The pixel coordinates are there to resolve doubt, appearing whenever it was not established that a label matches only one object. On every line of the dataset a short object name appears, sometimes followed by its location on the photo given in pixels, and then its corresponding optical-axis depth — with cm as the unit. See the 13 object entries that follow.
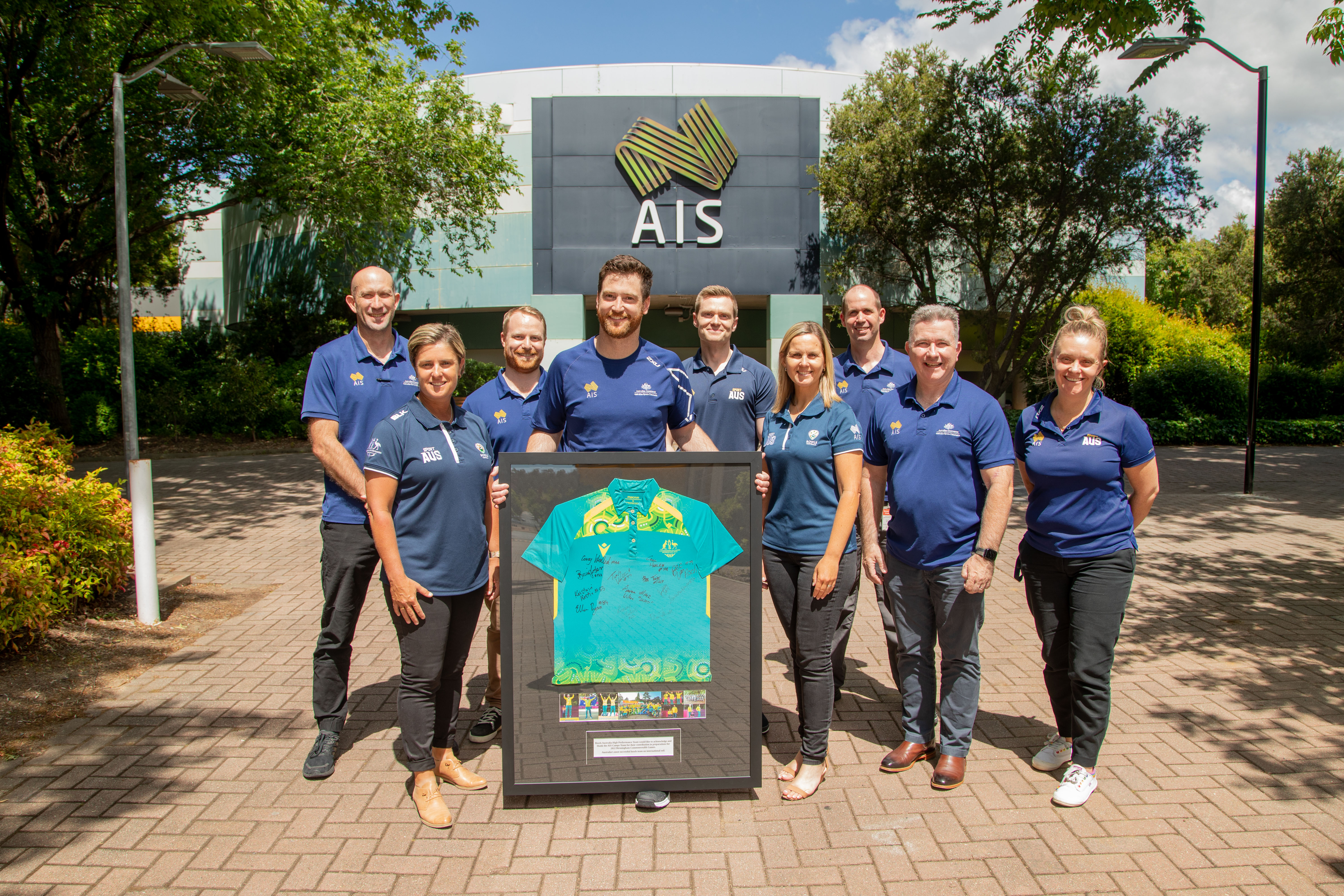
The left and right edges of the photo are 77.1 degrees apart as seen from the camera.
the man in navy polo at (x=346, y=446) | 373
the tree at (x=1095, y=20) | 886
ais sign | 2272
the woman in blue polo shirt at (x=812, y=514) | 350
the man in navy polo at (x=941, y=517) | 352
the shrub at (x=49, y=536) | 495
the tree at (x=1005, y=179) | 1622
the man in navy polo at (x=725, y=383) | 426
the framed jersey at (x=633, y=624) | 330
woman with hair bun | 348
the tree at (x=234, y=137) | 1372
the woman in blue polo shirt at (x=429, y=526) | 324
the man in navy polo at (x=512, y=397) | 415
